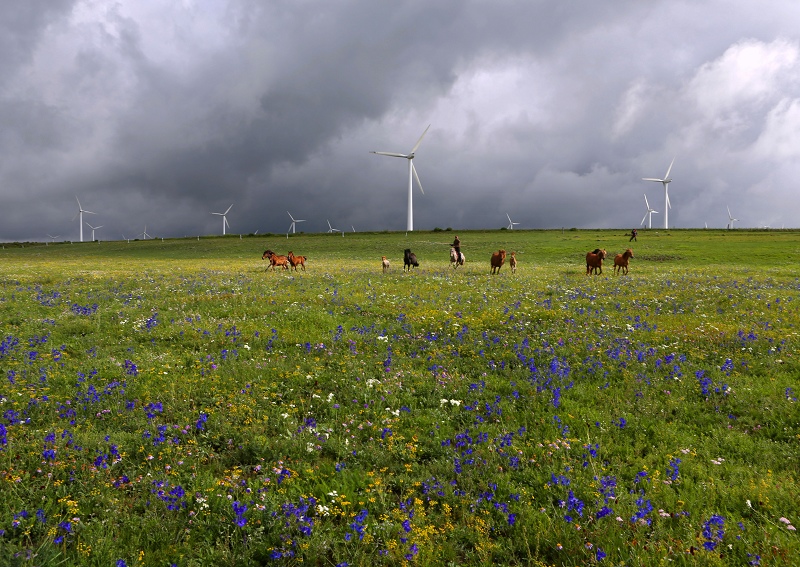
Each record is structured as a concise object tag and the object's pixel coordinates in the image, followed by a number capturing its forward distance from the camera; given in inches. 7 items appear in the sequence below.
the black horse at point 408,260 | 1363.6
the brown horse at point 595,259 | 1224.8
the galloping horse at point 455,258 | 1378.0
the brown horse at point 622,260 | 1240.2
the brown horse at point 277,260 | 1354.6
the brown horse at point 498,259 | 1189.5
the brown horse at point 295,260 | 1339.9
